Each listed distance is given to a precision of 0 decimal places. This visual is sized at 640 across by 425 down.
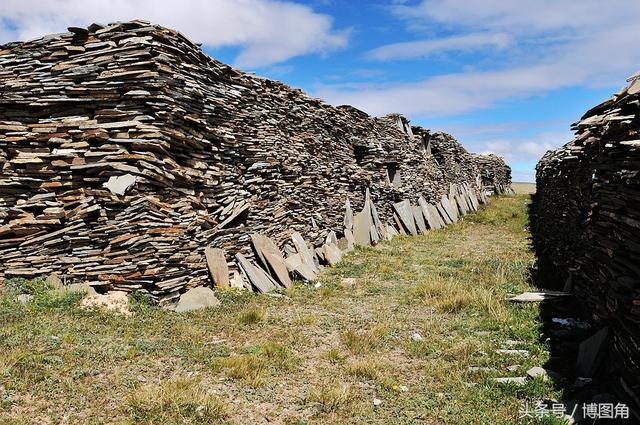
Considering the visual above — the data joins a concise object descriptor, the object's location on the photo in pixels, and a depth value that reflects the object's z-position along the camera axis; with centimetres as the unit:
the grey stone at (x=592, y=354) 529
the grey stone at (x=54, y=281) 792
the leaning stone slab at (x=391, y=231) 1827
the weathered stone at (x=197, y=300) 830
